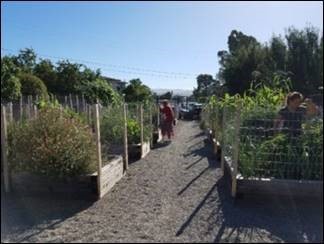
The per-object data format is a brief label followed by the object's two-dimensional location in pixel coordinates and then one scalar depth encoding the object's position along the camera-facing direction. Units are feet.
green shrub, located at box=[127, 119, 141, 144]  41.47
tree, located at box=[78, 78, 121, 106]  71.57
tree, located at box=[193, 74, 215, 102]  291.28
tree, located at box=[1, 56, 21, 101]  63.72
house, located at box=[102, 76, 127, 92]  212.17
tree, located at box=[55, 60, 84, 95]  104.68
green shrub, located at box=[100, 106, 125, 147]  37.70
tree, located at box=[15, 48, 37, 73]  125.18
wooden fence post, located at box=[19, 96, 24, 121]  29.00
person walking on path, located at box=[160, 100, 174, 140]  59.36
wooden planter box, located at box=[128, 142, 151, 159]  40.73
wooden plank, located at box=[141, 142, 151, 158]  41.96
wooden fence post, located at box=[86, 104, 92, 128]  36.14
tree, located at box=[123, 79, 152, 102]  106.74
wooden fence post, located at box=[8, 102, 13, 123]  26.82
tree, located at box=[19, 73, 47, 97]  79.51
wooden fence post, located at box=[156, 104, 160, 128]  61.98
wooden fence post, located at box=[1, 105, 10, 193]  24.52
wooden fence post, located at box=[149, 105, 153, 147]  50.01
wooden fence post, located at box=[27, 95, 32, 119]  28.51
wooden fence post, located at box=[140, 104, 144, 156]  41.96
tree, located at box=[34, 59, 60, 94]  108.37
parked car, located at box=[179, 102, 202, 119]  135.50
